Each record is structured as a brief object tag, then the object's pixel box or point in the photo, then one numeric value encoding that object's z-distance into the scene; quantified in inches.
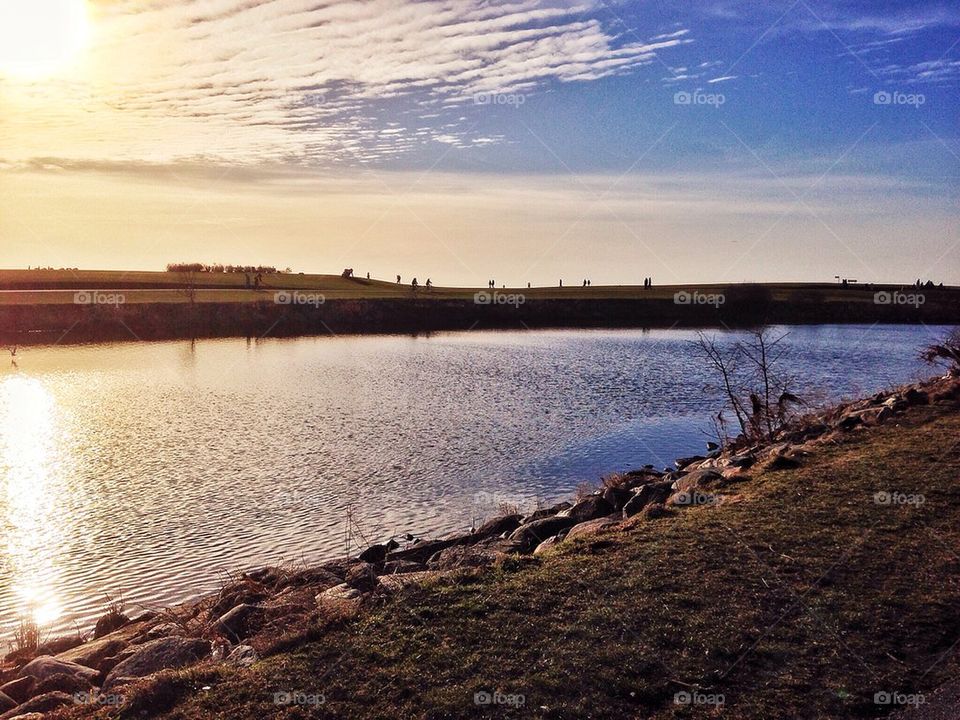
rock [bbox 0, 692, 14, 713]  327.0
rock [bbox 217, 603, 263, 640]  376.5
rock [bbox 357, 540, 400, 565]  536.4
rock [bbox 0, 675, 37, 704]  340.8
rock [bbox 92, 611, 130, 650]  454.6
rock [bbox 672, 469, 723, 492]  584.9
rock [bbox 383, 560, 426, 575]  475.2
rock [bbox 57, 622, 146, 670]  387.9
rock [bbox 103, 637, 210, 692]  336.5
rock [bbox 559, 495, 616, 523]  568.7
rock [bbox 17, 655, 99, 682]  353.4
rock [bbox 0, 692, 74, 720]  313.9
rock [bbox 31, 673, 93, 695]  340.5
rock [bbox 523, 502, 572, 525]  606.2
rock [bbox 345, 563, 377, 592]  411.0
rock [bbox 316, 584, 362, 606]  383.8
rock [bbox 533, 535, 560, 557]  454.1
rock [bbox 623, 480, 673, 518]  565.3
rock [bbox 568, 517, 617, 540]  486.0
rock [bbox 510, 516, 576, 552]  506.4
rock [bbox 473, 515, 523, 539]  573.6
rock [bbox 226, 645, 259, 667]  320.9
